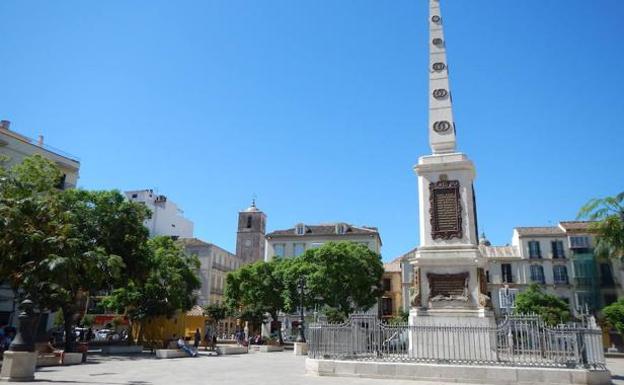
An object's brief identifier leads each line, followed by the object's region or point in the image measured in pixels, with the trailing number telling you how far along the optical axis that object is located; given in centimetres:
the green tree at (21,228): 1569
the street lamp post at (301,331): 2680
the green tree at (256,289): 3978
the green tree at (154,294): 2902
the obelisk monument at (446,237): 1383
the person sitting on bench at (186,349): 2373
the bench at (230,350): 2683
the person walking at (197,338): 2903
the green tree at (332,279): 3784
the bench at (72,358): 1798
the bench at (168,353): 2217
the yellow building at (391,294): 5516
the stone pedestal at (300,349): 2607
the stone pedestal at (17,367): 1169
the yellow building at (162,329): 3027
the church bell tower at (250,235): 7094
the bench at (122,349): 2525
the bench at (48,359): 1684
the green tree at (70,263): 1639
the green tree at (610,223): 2717
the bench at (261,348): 3125
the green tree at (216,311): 4084
